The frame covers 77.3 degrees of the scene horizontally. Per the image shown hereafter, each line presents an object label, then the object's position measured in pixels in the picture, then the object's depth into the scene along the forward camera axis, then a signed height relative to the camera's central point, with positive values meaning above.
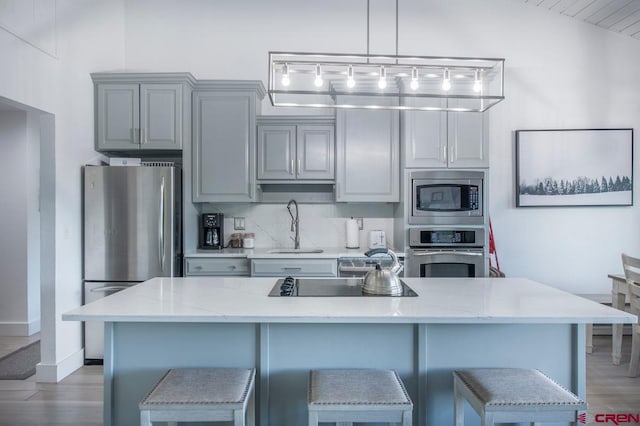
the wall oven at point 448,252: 3.46 -0.36
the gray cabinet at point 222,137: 3.57 +0.65
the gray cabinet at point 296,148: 3.70 +0.57
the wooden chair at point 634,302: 2.96 -0.68
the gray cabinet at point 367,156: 3.63 +0.49
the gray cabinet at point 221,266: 3.47 -0.49
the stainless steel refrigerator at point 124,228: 3.28 -0.15
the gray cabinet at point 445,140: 3.50 +0.62
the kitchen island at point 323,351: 1.80 -0.64
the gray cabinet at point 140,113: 3.47 +0.84
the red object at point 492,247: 3.88 -0.36
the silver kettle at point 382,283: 1.94 -0.36
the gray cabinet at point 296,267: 3.44 -0.49
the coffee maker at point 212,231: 3.82 -0.20
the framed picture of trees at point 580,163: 4.02 +0.47
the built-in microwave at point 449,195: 3.47 +0.13
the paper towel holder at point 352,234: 3.94 -0.24
